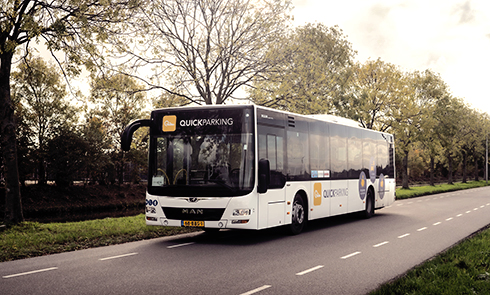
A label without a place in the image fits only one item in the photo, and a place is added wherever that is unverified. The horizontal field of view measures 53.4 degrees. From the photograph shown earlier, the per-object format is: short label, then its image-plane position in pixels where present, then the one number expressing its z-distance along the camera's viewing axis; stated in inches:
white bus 424.8
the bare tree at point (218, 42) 797.9
